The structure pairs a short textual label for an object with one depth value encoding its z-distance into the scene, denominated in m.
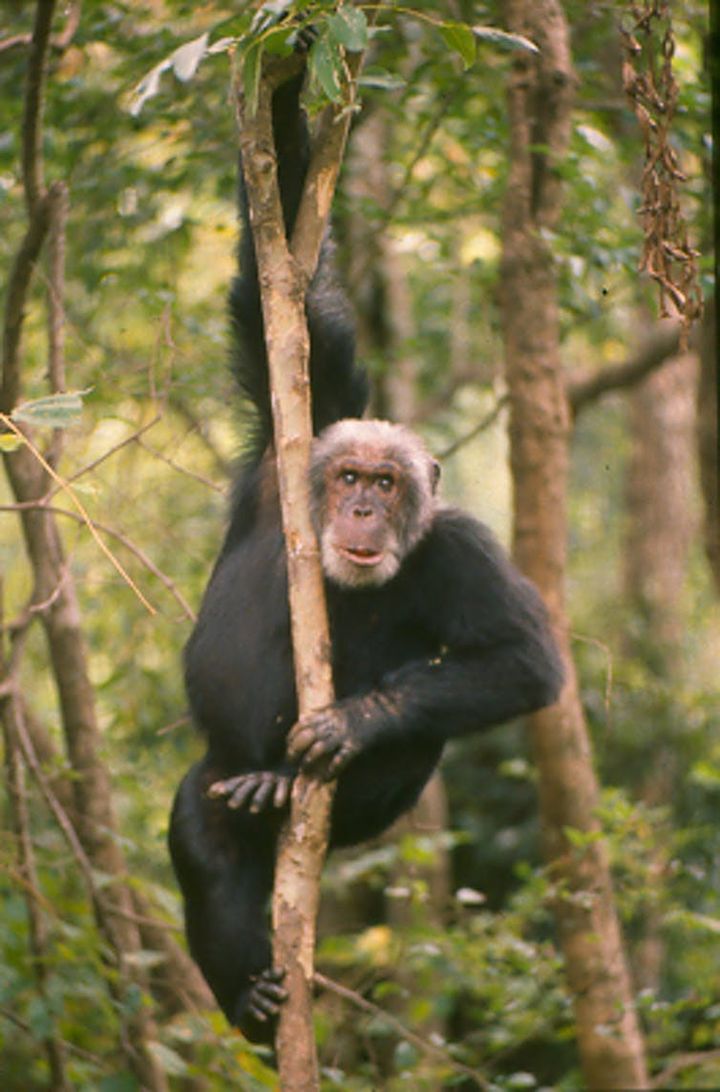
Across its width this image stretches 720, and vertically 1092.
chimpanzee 8.41
